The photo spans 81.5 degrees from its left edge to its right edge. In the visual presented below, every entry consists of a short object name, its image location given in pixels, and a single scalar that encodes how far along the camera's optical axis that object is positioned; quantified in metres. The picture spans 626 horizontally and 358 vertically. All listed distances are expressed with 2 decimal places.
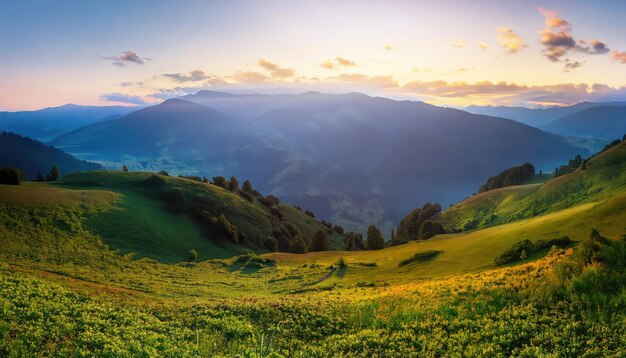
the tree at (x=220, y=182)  165.75
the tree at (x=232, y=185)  167.00
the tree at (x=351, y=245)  147.38
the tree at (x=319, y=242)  131.50
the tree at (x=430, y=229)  127.62
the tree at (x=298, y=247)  117.44
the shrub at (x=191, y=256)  72.96
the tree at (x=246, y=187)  179.75
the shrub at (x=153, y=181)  126.23
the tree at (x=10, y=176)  81.12
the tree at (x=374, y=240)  122.88
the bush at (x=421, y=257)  53.81
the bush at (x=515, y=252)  36.91
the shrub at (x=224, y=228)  108.31
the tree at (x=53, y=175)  117.44
